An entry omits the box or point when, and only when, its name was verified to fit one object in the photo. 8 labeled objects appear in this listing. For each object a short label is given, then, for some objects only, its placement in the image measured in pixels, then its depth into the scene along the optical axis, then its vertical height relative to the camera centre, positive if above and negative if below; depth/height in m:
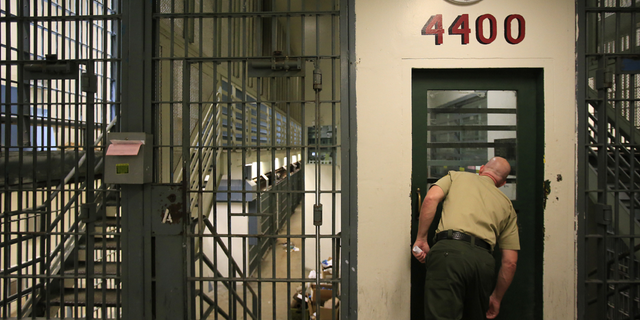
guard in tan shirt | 2.01 -0.59
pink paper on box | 2.20 +0.10
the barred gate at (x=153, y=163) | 2.25 -0.02
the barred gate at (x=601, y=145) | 2.20 +0.11
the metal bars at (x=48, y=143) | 2.28 +0.14
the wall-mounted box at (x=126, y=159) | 2.22 +0.02
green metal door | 2.36 +0.17
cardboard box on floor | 3.60 -1.80
